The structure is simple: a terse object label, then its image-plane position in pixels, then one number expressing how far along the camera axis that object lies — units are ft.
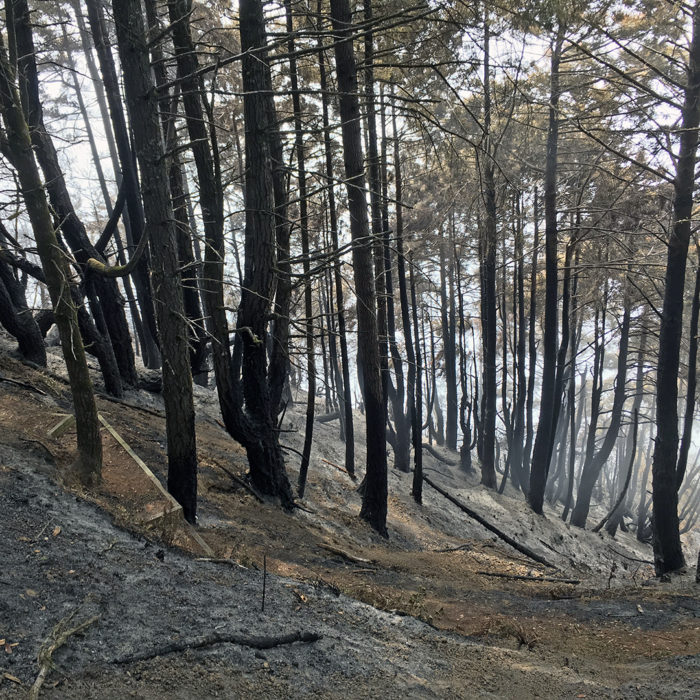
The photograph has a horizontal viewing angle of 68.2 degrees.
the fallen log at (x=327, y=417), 75.66
